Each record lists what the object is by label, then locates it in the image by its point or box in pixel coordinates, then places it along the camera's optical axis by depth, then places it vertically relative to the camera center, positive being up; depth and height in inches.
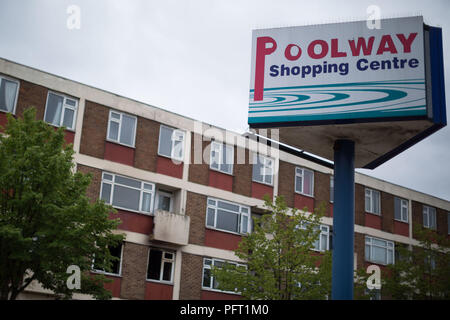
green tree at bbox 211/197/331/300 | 977.5 +91.4
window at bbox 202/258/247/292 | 1217.4 +87.3
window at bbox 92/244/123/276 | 1107.3 +96.7
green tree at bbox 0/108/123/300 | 772.0 +120.0
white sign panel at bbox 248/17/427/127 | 662.5 +272.6
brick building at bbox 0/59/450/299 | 1103.6 +276.9
